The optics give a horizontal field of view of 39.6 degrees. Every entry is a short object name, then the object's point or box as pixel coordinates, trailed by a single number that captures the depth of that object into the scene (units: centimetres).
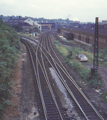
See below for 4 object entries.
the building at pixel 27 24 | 9153
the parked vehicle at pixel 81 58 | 2588
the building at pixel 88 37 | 3841
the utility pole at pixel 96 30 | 1700
